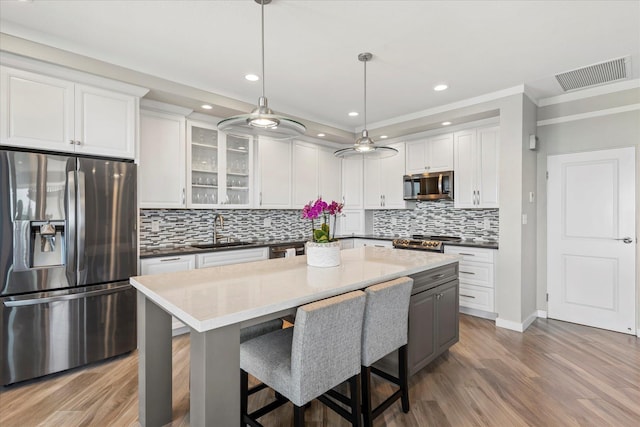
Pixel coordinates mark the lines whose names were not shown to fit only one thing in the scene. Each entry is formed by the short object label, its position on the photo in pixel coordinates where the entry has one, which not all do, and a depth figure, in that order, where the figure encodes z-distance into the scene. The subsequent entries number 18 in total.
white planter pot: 2.31
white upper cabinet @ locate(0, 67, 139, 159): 2.39
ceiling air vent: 2.96
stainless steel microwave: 4.41
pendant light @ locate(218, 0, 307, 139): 1.94
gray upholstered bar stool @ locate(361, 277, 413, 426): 1.79
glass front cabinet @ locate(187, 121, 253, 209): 3.84
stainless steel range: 4.14
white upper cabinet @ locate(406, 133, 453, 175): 4.45
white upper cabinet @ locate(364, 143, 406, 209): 5.00
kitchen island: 1.28
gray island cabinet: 2.34
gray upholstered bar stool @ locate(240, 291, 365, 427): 1.44
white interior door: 3.43
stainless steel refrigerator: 2.36
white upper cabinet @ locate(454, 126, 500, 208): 4.01
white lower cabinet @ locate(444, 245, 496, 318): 3.82
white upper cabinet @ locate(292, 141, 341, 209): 4.84
